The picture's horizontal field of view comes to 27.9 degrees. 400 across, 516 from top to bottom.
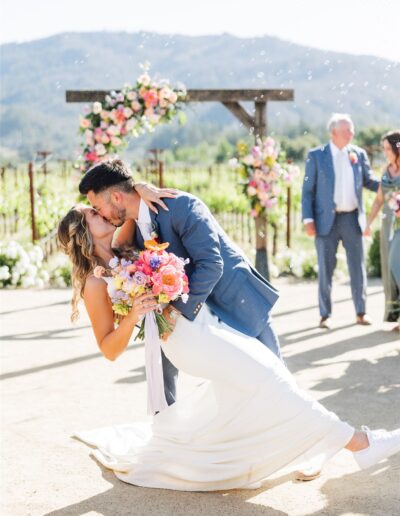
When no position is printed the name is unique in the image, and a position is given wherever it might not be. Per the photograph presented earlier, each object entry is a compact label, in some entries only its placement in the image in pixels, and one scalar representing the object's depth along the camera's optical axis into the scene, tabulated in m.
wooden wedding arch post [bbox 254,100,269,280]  9.83
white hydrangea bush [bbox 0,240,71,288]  10.57
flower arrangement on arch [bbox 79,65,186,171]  9.46
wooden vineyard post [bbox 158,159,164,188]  11.34
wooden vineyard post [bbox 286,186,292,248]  12.66
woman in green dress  7.12
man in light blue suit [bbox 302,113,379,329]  7.51
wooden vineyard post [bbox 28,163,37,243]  12.14
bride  3.74
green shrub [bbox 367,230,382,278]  10.78
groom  3.81
